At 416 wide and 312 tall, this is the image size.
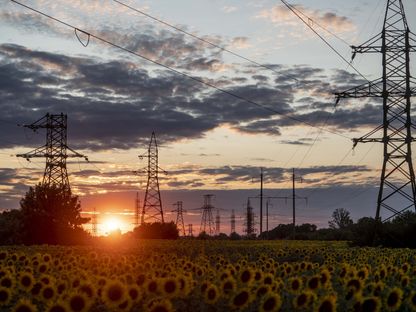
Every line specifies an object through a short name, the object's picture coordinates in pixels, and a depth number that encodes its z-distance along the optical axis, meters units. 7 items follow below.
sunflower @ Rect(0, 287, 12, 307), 9.88
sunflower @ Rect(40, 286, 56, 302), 9.67
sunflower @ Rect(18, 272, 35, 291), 10.62
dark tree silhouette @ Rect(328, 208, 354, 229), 141.25
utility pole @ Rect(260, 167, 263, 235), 86.72
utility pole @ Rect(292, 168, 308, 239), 84.35
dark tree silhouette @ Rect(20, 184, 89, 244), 51.66
